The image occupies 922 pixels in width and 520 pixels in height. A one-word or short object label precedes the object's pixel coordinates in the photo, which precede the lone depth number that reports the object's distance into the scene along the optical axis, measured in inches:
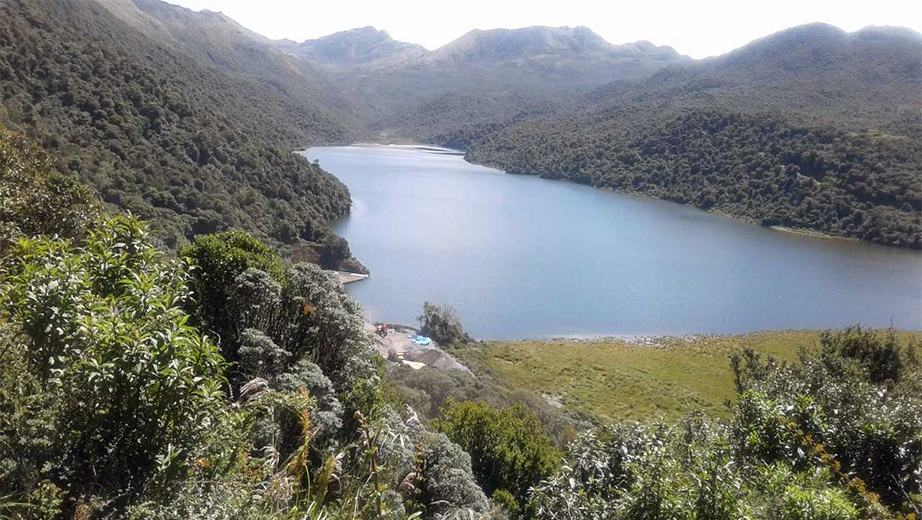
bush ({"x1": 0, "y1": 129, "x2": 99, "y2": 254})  328.5
